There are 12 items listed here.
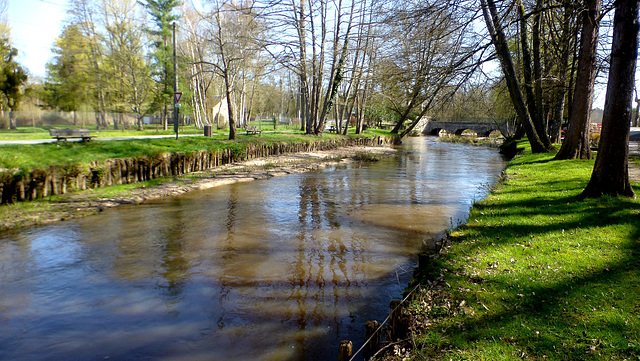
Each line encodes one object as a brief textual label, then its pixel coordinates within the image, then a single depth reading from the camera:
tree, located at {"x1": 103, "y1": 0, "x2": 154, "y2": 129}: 37.56
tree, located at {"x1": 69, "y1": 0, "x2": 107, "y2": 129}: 37.54
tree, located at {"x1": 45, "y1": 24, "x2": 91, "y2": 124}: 38.56
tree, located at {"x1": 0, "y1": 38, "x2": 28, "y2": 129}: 36.75
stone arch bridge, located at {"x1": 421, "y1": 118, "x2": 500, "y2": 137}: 60.67
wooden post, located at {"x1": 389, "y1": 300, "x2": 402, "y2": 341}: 3.97
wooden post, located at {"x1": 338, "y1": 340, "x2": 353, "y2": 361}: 3.47
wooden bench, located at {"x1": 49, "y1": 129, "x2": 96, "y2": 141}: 15.43
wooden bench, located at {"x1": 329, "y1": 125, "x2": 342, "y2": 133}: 40.67
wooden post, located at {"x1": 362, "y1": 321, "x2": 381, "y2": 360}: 3.79
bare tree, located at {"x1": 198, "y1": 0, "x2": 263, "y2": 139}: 23.05
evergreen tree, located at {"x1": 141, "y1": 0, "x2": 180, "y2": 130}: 38.94
